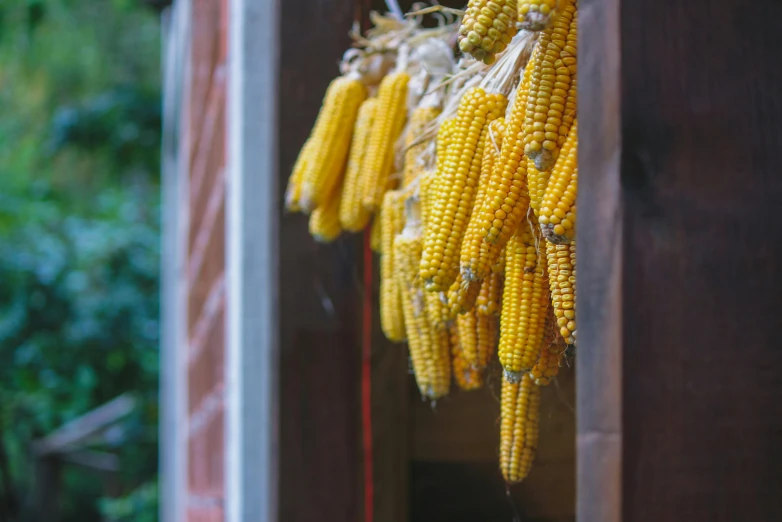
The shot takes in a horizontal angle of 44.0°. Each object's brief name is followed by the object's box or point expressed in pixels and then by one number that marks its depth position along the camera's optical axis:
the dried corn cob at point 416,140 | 1.34
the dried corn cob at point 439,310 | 1.12
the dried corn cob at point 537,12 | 0.81
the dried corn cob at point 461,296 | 1.05
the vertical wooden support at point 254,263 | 1.91
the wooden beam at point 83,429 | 7.99
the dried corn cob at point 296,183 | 1.56
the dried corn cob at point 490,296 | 1.09
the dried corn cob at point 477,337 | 1.14
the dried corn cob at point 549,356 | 1.00
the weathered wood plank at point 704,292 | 0.64
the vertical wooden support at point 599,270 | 0.65
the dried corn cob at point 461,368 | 1.24
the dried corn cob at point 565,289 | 0.88
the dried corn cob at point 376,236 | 1.54
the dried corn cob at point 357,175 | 1.50
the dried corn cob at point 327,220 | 1.59
